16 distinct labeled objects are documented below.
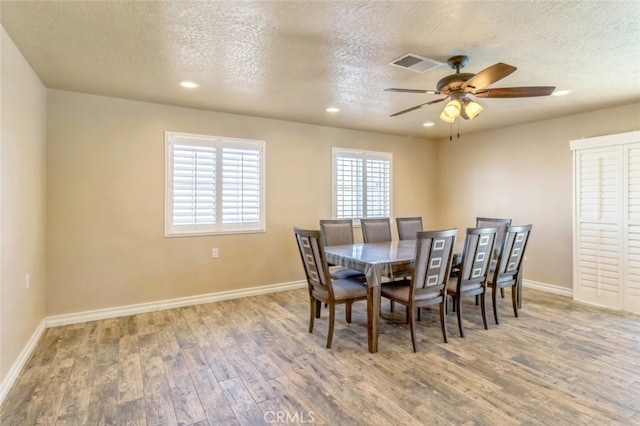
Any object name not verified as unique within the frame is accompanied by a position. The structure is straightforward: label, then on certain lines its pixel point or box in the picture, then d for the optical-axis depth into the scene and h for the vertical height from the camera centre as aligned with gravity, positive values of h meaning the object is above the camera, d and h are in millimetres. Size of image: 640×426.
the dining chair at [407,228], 4668 -220
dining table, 2828 -465
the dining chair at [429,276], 2783 -557
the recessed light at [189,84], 3221 +1270
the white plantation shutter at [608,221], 3852 -89
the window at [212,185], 4055 +352
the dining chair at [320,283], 2938 -694
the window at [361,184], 5371 +494
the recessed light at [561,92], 3496 +1310
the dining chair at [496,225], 3536 -162
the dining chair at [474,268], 3113 -538
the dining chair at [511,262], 3465 -537
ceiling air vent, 2633 +1245
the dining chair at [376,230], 4427 -239
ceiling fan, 2549 +964
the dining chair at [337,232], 4148 -250
